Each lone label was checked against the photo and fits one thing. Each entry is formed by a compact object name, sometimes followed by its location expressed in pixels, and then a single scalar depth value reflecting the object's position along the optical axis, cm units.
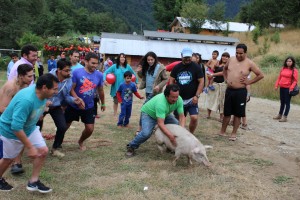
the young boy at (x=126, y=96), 823
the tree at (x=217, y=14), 5337
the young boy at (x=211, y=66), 947
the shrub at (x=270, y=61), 2675
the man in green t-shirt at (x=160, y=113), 535
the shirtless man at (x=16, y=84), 441
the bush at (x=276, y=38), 3647
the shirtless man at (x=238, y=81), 696
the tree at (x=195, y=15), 5247
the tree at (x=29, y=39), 4289
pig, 537
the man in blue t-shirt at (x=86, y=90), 573
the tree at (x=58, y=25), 6994
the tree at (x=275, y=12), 4188
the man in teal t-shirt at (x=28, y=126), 382
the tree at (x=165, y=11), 6162
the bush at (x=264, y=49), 3309
